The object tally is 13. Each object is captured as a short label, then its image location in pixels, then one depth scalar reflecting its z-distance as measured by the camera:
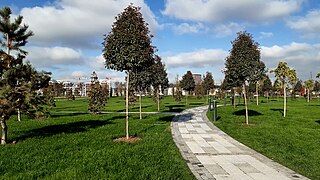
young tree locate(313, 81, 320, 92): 64.69
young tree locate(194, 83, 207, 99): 55.05
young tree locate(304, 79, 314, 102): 47.21
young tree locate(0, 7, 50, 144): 7.91
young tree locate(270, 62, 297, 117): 18.73
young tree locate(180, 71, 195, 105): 40.50
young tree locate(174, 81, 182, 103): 36.84
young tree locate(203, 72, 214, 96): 47.38
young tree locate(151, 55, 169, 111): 24.17
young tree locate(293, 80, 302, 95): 70.12
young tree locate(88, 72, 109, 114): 21.16
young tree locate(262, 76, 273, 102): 56.84
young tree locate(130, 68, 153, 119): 19.27
